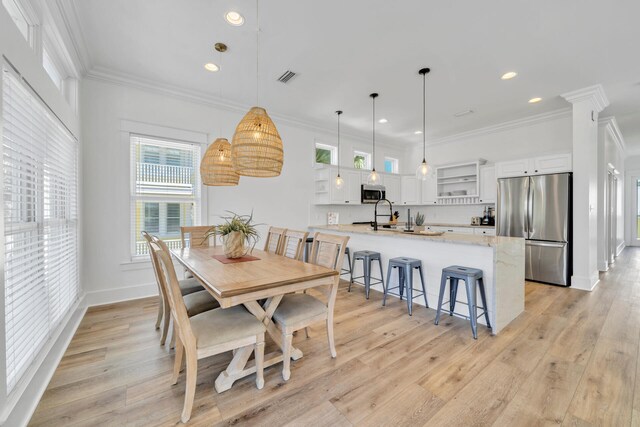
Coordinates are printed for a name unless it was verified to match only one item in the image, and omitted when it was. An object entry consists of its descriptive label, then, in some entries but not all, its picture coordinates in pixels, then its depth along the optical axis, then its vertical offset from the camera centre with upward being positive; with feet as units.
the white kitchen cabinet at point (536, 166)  14.23 +2.69
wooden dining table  5.62 -1.58
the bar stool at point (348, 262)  14.48 -2.76
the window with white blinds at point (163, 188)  12.26 +1.09
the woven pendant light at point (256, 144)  6.76 +1.71
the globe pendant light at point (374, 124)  13.71 +5.88
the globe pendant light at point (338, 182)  16.28 +1.83
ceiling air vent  11.43 +5.89
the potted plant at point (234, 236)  8.46 -0.78
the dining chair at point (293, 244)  9.21 -1.14
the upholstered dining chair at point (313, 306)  6.52 -2.48
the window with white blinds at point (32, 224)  5.16 -0.32
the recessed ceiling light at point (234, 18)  7.95 +5.81
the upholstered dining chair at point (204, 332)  5.24 -2.53
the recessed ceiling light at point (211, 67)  10.75 +5.84
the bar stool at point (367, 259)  12.34 -2.20
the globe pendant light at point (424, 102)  11.31 +5.86
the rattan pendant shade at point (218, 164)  9.45 +1.67
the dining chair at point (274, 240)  10.43 -1.12
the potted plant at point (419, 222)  11.90 -0.40
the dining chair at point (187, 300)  7.06 -2.50
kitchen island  9.09 -1.79
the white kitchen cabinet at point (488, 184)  17.62 +1.91
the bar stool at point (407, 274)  10.33 -2.47
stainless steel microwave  19.98 +1.47
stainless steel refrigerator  13.92 -0.39
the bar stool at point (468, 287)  8.61 -2.52
